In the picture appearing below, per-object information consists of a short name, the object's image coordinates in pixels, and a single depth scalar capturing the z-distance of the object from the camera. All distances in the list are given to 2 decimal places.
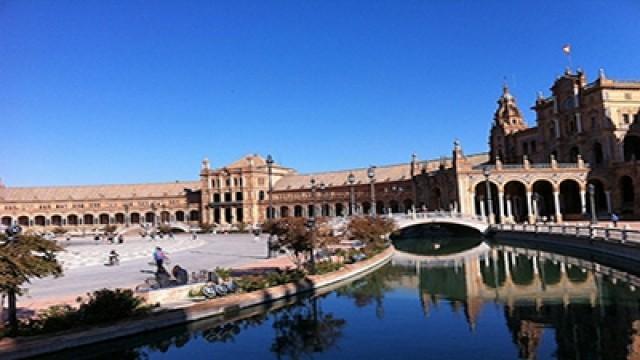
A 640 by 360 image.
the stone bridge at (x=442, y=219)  53.78
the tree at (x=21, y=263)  13.48
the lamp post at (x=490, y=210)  54.67
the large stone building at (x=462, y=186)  58.59
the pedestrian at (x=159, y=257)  22.90
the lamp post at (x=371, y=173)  42.60
